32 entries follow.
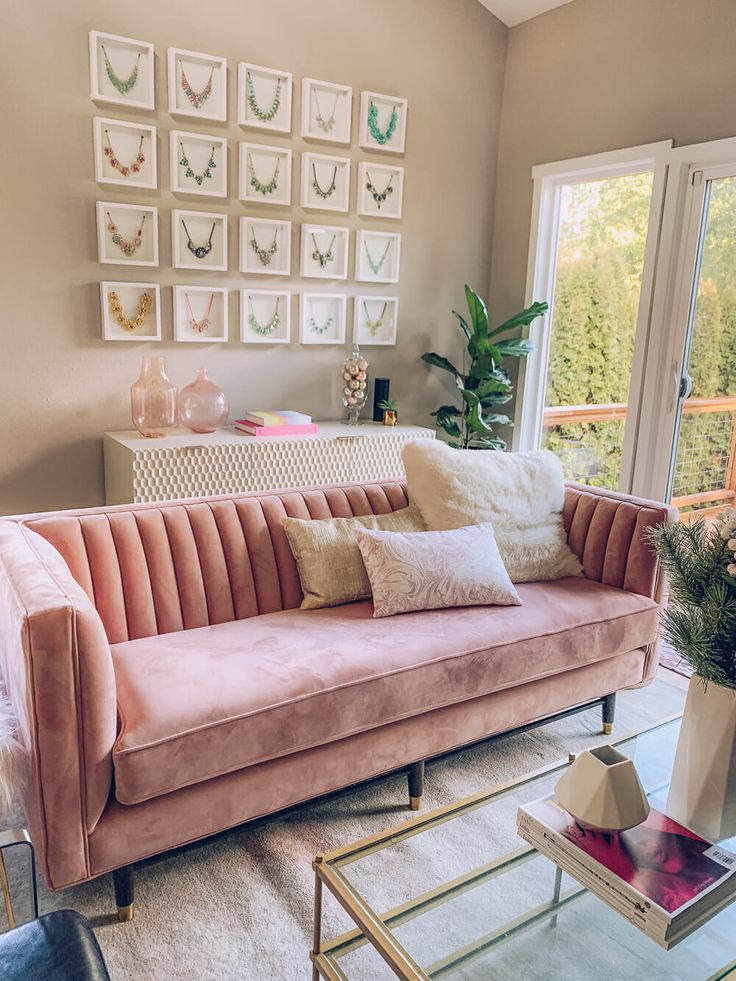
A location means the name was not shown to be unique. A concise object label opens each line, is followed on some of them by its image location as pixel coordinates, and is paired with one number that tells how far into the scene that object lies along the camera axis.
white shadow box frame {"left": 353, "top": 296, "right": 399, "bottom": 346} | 3.96
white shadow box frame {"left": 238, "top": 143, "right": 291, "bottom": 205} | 3.49
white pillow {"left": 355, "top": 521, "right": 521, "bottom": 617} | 2.19
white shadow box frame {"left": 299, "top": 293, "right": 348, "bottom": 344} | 3.79
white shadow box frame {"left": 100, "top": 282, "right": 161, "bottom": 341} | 3.26
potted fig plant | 3.89
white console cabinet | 3.05
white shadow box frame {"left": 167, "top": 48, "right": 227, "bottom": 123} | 3.25
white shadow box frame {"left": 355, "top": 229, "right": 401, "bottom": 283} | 3.89
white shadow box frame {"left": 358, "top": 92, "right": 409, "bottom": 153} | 3.76
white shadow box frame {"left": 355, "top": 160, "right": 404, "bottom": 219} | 3.83
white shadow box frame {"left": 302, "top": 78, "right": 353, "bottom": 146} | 3.58
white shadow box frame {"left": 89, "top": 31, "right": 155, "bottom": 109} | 3.07
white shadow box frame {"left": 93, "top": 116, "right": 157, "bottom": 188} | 3.15
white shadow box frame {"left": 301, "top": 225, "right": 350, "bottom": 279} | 3.73
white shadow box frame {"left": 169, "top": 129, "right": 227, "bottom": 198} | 3.32
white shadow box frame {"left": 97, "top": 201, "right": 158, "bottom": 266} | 3.20
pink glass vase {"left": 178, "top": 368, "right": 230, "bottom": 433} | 3.34
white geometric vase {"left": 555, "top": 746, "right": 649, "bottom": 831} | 1.29
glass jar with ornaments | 3.79
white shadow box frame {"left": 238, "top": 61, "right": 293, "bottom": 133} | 3.42
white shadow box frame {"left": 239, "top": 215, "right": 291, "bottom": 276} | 3.55
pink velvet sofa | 1.49
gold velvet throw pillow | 2.24
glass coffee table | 1.19
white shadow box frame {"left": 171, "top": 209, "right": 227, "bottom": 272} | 3.37
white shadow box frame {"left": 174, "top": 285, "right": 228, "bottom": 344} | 3.46
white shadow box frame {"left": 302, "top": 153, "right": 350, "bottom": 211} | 3.66
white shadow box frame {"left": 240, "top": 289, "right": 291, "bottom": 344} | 3.63
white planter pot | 1.41
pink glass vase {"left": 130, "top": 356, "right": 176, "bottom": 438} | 3.23
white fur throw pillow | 2.47
